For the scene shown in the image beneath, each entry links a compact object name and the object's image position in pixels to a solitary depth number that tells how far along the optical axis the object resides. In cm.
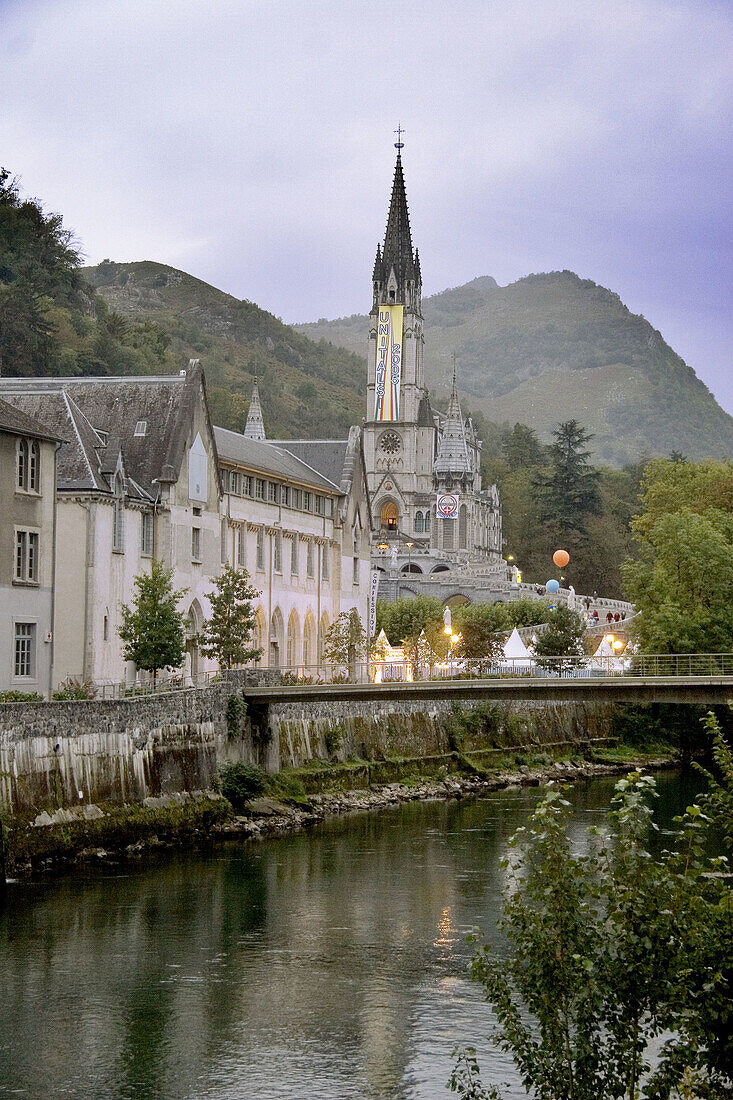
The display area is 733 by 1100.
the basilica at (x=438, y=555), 17012
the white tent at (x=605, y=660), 7774
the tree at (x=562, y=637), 10456
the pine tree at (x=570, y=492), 19000
